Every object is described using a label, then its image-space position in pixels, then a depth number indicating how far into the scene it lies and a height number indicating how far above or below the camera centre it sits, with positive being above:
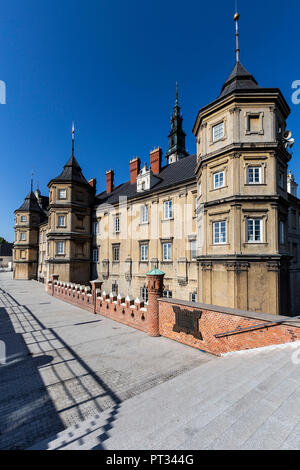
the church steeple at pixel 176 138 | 47.93 +24.54
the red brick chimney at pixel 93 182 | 36.74 +11.33
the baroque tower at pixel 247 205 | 13.66 +2.99
